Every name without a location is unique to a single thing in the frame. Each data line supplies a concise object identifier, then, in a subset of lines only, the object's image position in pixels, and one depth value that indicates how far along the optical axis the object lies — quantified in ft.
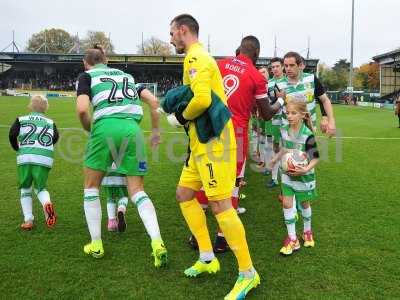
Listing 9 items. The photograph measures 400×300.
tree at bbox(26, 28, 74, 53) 315.19
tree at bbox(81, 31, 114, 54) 306.55
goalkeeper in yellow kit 11.48
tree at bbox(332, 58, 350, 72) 361.20
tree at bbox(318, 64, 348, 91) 274.98
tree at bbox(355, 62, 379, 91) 296.71
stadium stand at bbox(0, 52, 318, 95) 198.39
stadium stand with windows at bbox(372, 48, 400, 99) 220.43
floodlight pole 160.56
